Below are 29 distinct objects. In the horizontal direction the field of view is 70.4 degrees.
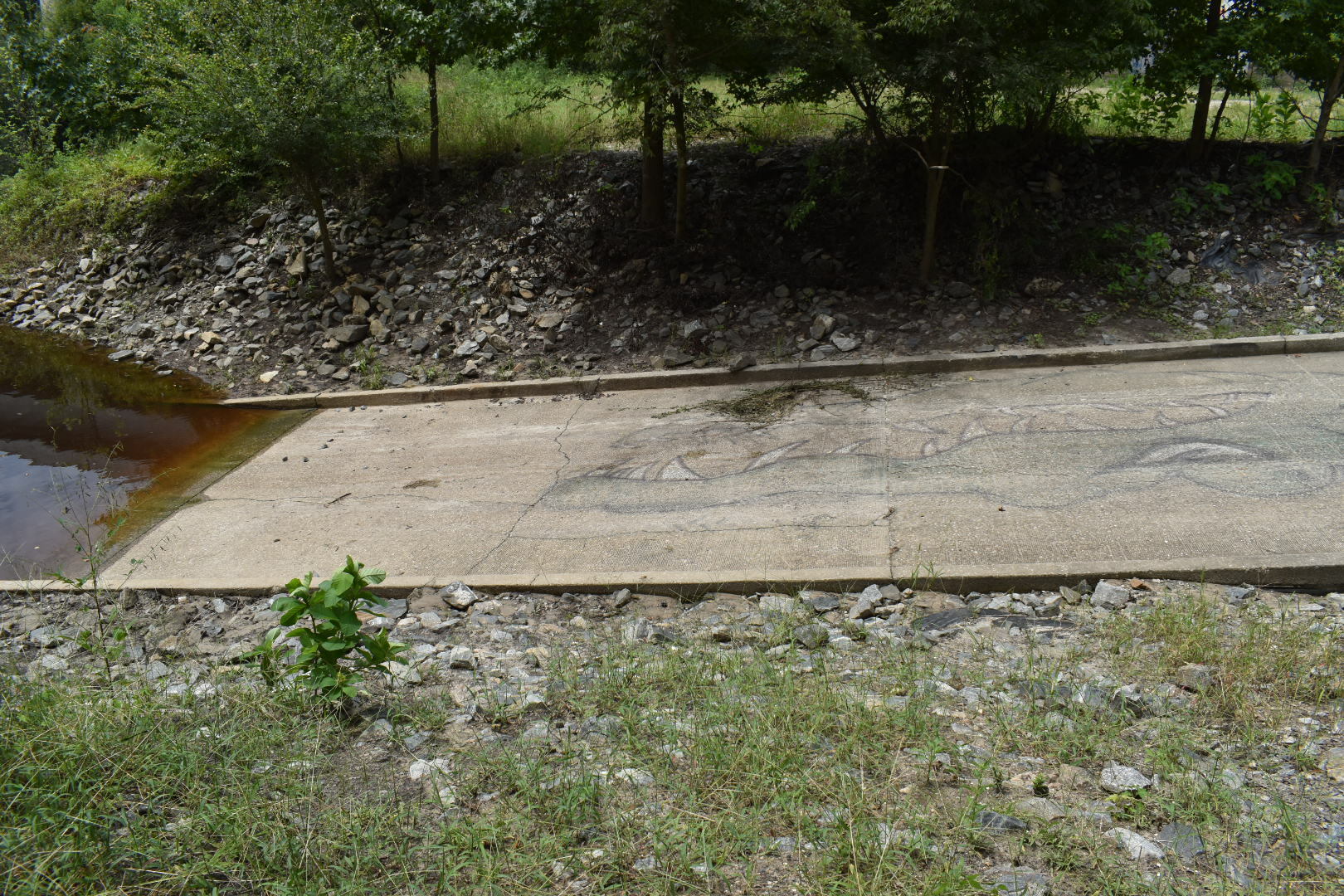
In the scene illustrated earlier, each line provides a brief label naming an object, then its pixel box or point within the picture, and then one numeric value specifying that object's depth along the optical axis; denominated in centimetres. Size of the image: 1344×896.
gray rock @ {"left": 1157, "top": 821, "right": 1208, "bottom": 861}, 294
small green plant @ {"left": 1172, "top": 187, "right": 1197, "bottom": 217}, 991
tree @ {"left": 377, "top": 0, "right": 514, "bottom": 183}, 1027
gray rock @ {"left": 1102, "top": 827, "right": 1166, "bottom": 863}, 294
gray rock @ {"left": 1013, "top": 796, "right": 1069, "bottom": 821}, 314
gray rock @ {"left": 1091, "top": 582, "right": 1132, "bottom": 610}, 477
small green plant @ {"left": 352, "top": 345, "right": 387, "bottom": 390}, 1009
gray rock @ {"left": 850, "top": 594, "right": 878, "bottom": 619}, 495
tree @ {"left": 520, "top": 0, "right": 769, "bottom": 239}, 888
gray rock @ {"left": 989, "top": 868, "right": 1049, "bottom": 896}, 280
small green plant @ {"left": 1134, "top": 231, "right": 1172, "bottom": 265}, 956
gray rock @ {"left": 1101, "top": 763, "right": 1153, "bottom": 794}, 326
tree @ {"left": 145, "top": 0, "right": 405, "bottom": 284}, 1025
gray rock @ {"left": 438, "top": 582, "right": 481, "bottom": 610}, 549
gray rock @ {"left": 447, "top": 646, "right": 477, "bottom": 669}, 464
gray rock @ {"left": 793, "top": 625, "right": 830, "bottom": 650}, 464
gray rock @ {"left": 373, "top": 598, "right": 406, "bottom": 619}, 537
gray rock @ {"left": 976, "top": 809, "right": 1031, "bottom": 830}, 309
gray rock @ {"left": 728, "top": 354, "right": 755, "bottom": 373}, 891
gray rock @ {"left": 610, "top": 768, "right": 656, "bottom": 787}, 344
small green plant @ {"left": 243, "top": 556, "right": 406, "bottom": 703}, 382
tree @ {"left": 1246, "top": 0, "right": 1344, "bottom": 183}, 885
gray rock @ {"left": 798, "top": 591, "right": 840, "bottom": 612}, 506
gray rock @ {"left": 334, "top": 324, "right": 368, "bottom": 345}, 1085
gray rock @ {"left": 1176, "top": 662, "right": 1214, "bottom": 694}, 384
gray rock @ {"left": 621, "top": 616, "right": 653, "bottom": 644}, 479
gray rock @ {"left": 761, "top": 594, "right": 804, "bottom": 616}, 501
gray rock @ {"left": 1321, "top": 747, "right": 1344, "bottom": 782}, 329
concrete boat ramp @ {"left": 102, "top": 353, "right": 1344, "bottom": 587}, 545
